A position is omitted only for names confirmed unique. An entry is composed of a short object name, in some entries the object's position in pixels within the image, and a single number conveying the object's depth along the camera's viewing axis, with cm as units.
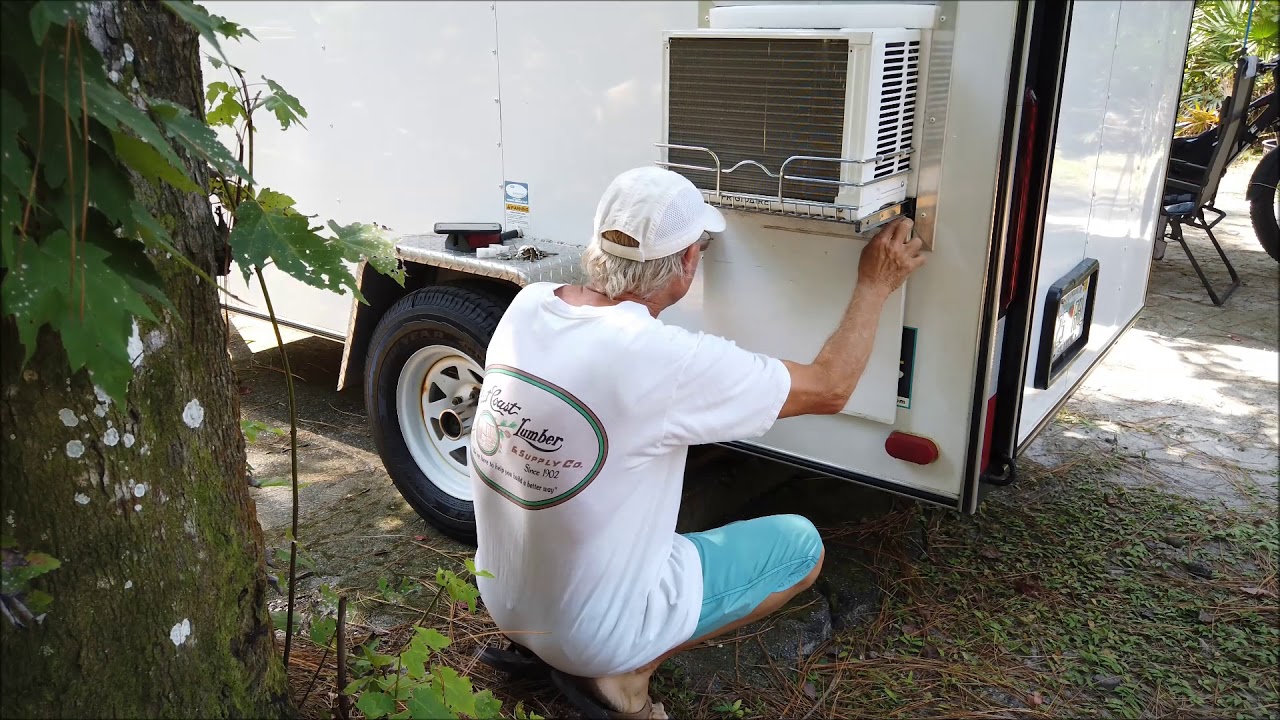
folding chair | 609
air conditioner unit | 221
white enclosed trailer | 230
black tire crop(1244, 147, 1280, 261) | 683
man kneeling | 209
